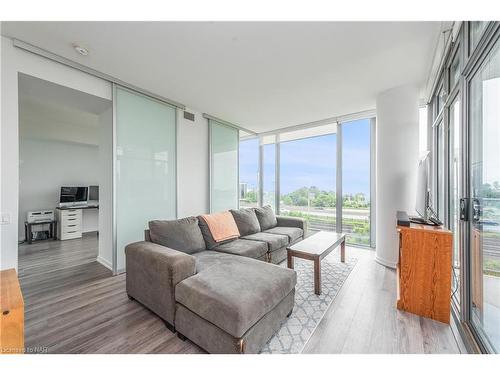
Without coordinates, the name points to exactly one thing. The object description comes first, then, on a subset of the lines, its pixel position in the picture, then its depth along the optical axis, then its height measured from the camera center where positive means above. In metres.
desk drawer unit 4.73 -0.87
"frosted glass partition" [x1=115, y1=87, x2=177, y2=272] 2.86 +0.34
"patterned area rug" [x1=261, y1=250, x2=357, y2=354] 1.55 -1.19
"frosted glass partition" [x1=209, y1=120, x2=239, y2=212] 4.29 +0.44
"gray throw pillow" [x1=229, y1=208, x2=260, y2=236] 3.35 -0.58
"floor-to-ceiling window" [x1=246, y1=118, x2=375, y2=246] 4.16 +0.26
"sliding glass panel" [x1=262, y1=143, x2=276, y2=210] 5.50 +0.33
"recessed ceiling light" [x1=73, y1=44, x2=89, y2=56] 2.09 +1.42
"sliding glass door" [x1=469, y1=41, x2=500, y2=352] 1.36 -0.08
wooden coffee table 2.29 -0.77
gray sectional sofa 1.35 -0.78
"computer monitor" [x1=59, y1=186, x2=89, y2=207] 5.14 -0.21
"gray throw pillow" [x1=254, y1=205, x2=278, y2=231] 3.81 -0.59
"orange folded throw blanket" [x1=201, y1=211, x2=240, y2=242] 2.77 -0.55
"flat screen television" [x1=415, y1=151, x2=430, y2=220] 2.22 +0.00
